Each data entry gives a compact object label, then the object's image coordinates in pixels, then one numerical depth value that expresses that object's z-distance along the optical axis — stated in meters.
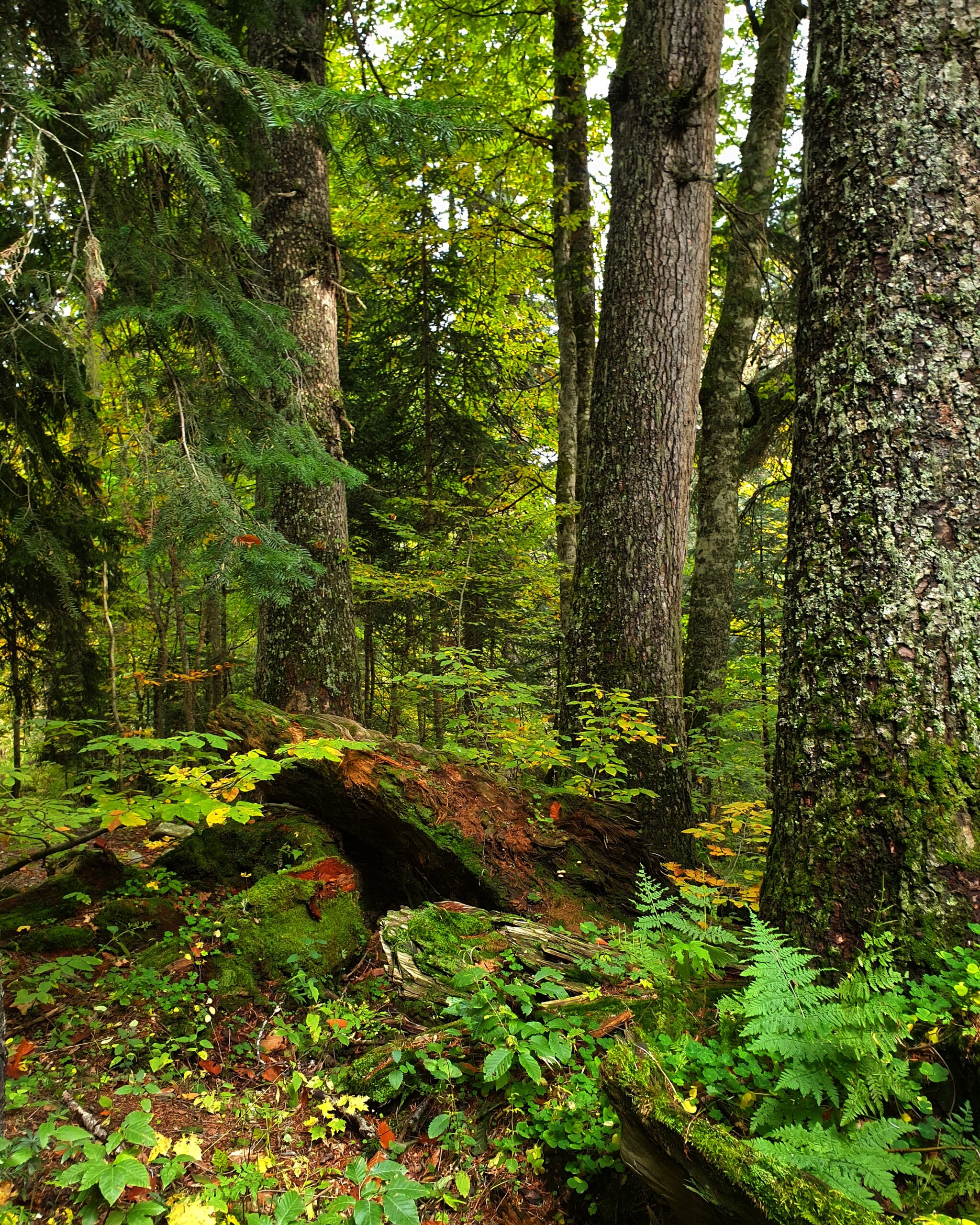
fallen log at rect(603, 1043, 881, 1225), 1.48
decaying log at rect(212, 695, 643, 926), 3.71
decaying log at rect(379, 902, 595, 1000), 2.96
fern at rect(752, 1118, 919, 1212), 1.53
